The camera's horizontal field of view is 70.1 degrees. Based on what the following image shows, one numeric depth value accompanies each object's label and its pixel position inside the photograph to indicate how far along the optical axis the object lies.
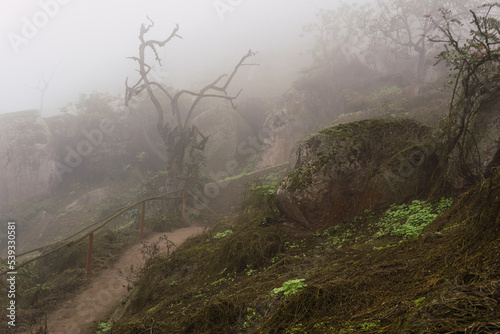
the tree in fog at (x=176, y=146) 15.98
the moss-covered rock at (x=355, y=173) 6.59
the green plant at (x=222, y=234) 8.38
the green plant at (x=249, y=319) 3.62
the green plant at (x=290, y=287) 3.73
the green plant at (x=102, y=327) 5.99
